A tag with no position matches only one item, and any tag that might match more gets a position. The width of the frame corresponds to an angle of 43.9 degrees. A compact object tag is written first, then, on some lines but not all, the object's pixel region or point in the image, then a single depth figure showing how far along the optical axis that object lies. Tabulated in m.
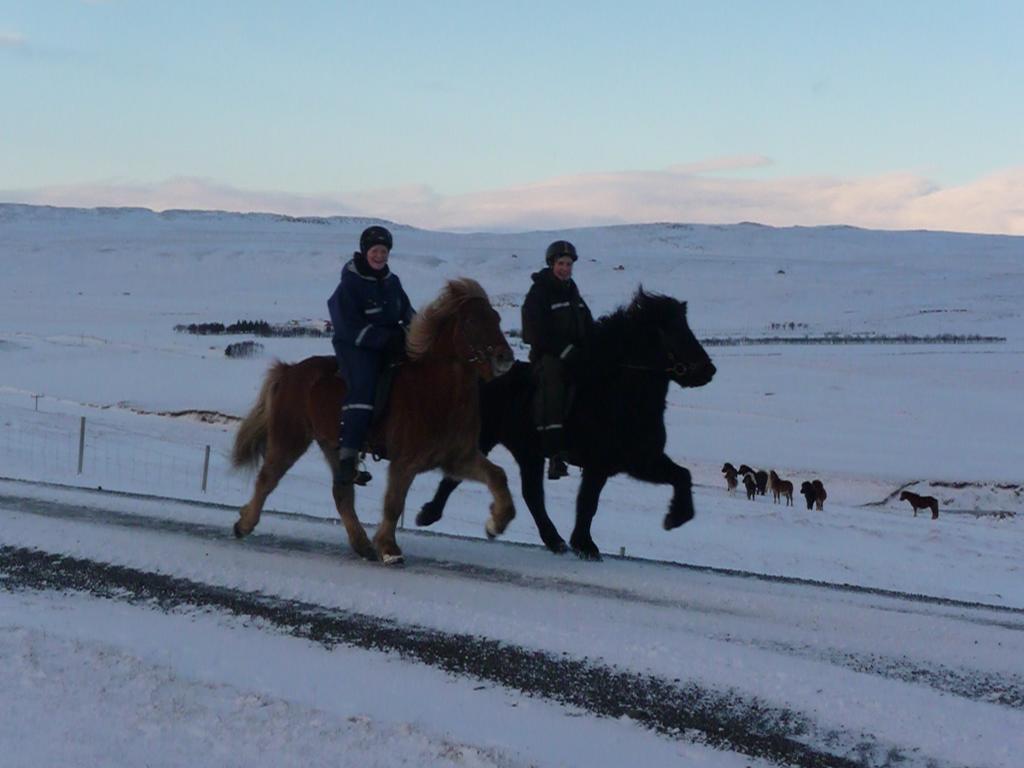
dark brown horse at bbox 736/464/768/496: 25.07
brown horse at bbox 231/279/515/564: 8.66
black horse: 9.55
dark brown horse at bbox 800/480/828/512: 23.28
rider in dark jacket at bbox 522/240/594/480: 9.73
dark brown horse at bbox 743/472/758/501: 24.39
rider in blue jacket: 8.84
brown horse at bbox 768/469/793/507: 24.37
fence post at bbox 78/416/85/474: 19.17
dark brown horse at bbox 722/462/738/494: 25.31
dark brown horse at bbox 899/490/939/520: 23.69
